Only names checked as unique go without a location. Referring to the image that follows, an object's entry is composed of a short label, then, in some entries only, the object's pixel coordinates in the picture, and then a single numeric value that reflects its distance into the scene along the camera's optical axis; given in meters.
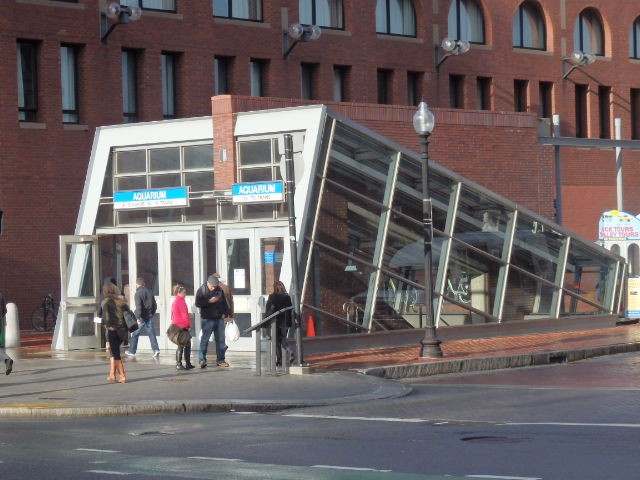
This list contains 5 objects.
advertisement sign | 35.78
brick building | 34.66
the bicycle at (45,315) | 36.59
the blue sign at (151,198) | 26.97
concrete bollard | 30.40
